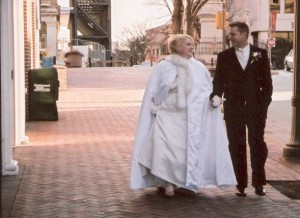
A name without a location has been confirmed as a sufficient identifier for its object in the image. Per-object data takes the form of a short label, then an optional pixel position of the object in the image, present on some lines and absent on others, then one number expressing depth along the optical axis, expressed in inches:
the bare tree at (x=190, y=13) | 1042.7
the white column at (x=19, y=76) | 450.3
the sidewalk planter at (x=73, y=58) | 2123.5
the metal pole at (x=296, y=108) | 426.5
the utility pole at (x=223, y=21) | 911.7
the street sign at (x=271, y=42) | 1862.7
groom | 316.8
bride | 312.3
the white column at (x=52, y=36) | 1451.2
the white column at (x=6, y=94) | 364.2
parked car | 1942.7
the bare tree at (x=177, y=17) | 989.2
